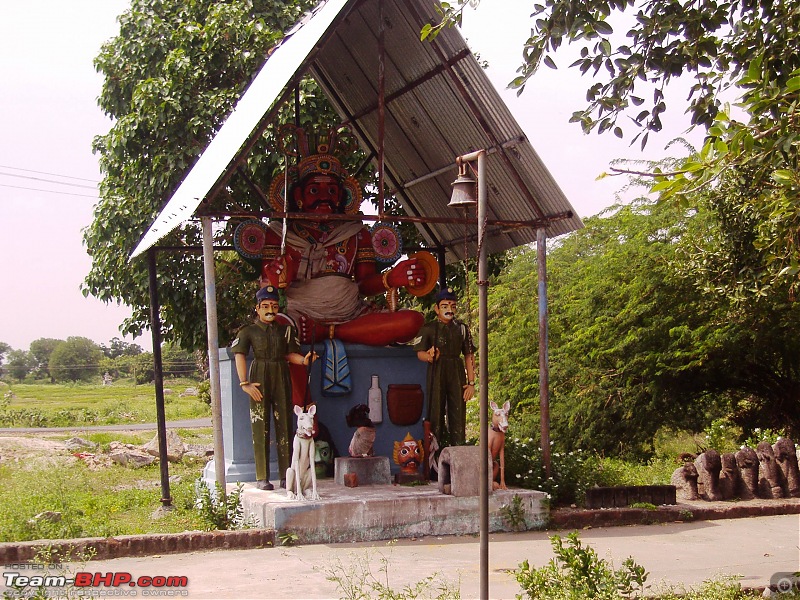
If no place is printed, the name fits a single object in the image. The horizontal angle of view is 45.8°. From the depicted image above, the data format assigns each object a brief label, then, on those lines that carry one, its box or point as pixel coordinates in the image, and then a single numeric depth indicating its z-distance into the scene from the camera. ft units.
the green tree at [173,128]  46.29
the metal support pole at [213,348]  28.37
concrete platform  27.71
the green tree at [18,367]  242.58
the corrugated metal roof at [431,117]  32.55
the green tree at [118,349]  231.30
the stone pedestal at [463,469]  29.55
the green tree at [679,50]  22.29
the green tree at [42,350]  257.05
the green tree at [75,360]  220.02
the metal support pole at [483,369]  19.92
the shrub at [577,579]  19.40
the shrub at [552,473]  32.99
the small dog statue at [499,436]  30.63
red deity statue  36.07
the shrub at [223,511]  28.22
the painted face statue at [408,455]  33.53
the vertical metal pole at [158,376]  35.32
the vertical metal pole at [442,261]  42.19
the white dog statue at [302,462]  28.55
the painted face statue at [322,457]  35.32
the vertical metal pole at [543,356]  33.68
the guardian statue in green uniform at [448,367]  34.42
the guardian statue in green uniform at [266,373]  31.60
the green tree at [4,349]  276.51
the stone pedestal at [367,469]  32.73
